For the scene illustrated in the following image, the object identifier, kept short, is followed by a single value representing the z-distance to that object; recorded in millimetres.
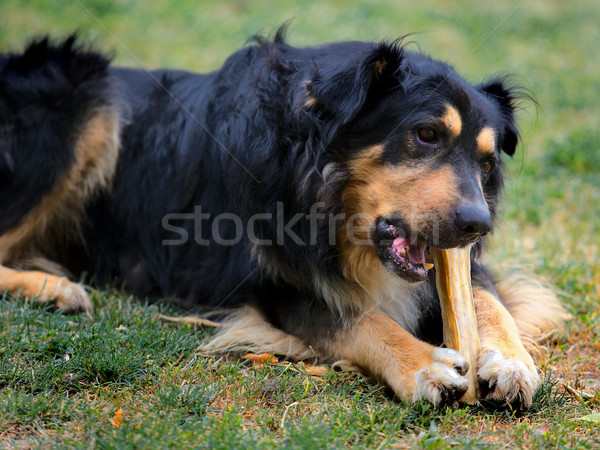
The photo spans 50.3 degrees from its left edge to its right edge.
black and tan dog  3139
